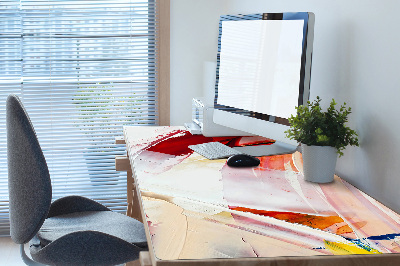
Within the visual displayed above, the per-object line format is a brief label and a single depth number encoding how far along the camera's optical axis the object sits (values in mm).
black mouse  1912
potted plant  1662
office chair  1720
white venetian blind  3348
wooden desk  1130
